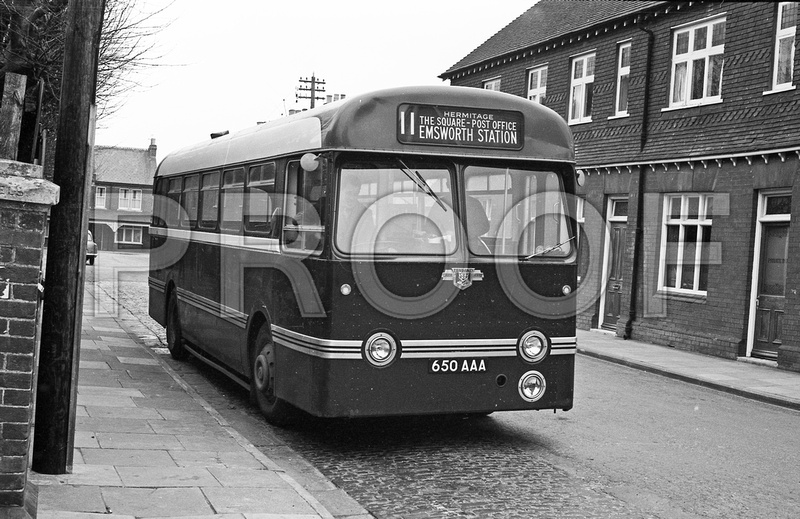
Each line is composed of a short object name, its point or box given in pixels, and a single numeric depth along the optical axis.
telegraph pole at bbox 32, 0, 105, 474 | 6.39
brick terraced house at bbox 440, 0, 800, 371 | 17.98
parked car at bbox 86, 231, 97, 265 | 48.15
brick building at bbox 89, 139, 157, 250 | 90.38
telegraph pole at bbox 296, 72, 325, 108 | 55.94
